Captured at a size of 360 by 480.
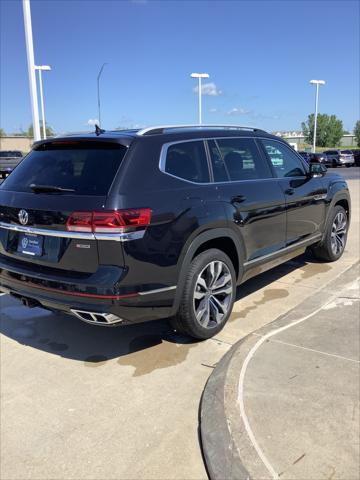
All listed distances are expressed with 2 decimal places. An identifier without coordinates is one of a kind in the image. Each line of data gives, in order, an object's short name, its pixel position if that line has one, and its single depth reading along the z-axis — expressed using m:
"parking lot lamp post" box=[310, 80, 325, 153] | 48.64
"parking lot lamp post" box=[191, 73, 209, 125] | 33.47
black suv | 3.25
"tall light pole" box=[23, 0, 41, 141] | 11.19
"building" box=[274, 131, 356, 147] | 105.81
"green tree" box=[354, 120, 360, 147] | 102.80
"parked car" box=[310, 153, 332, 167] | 39.62
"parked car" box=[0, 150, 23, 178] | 27.39
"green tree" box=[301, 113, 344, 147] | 106.56
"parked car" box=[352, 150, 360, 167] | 44.91
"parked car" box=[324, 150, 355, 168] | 43.06
